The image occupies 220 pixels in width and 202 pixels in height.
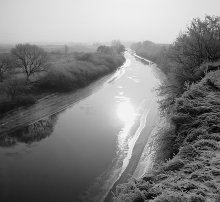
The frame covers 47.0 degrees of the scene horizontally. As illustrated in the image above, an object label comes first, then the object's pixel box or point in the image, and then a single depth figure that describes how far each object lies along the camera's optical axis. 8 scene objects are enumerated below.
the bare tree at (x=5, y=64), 48.19
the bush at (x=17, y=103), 33.73
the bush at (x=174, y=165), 10.56
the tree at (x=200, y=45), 31.36
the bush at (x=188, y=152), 10.98
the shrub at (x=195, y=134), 12.61
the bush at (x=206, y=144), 10.96
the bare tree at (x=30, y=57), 50.72
